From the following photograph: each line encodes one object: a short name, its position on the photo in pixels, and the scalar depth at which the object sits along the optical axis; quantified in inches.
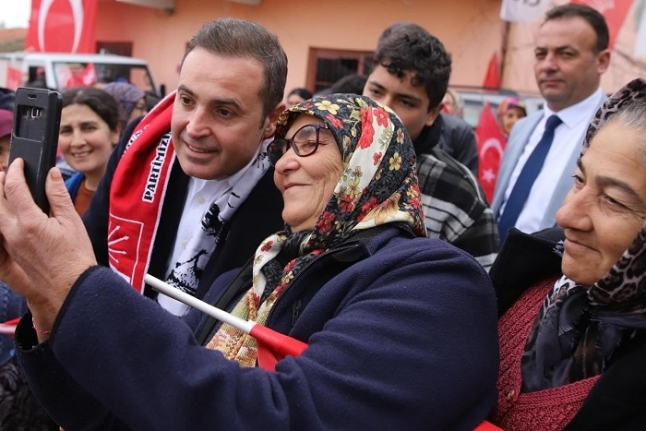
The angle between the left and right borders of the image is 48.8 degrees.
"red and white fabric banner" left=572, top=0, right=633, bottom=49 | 178.4
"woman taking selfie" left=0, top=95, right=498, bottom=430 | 47.4
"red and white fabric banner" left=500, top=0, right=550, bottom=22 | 235.6
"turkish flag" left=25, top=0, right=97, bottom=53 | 223.1
